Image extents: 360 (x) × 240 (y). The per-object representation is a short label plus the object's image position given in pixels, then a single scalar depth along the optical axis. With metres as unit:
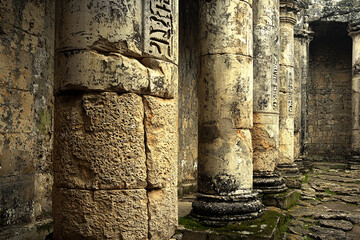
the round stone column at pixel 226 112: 5.12
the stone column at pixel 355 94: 14.54
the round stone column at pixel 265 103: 7.30
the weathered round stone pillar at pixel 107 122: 2.61
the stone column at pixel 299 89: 13.66
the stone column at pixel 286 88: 10.49
